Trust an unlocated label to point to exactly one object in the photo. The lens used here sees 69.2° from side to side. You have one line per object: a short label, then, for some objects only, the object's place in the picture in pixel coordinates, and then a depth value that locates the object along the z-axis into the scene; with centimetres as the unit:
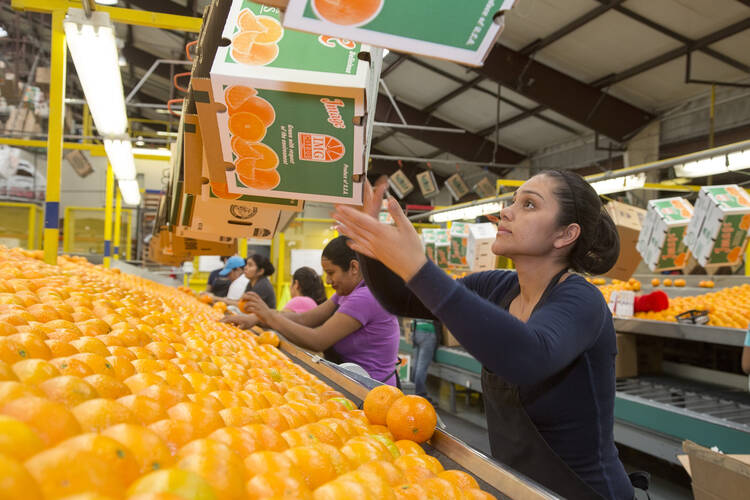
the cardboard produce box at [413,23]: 90
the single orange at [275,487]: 80
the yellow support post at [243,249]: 765
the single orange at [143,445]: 77
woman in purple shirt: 303
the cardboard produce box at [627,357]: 491
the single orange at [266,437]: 103
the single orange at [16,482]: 56
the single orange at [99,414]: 86
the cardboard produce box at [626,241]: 489
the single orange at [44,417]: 75
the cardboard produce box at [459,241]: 737
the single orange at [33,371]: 96
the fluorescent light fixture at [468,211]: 801
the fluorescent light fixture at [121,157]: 443
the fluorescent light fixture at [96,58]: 246
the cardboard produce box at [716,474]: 200
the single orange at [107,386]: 105
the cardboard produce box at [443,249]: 802
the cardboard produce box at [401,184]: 1318
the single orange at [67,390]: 93
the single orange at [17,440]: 65
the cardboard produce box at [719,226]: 433
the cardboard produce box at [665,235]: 472
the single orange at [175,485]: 65
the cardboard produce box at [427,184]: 1258
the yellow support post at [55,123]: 329
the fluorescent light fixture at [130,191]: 648
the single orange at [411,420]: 145
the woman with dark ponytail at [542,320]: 112
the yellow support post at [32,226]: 1141
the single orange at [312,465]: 94
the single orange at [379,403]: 154
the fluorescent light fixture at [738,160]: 455
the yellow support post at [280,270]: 1416
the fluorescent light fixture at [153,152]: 671
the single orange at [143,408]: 100
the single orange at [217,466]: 76
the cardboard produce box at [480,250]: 686
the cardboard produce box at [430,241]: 865
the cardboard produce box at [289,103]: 140
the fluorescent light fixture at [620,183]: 562
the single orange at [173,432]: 94
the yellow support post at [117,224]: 801
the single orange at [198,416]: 102
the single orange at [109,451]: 68
